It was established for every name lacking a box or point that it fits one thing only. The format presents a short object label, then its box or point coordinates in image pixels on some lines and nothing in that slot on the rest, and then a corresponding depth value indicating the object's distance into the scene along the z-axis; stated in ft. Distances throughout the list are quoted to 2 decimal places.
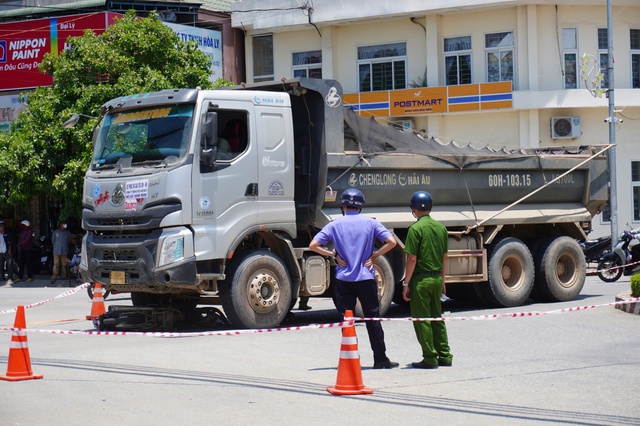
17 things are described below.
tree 85.61
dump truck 42.37
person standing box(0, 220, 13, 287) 91.71
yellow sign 102.63
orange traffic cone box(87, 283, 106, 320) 50.47
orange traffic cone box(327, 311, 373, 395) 27.99
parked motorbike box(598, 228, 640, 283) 70.13
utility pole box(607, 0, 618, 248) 81.66
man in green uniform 33.35
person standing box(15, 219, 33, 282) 94.12
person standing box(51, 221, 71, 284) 90.38
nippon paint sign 106.63
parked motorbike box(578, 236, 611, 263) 77.77
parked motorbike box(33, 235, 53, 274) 98.12
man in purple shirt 32.73
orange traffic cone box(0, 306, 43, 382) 31.27
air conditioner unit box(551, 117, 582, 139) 99.81
